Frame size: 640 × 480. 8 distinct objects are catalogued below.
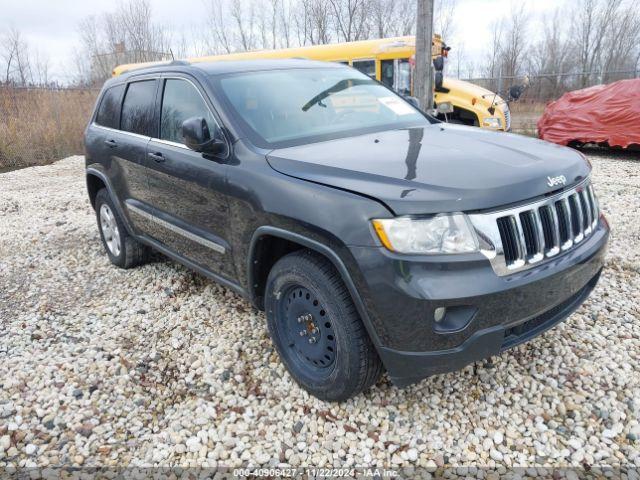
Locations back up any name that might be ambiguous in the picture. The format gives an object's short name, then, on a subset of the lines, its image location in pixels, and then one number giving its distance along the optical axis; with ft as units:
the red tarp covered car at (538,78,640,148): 31.30
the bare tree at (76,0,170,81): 94.49
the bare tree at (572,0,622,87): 96.78
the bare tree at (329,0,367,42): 92.12
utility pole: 21.03
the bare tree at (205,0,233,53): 99.25
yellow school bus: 33.76
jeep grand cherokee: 6.86
